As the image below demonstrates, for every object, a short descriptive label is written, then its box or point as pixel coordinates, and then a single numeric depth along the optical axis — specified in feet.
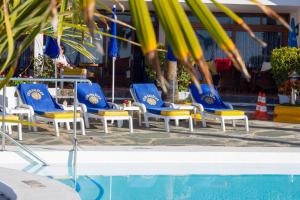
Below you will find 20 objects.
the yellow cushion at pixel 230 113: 39.58
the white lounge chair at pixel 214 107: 39.63
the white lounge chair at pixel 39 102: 36.27
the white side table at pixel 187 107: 42.70
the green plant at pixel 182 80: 57.40
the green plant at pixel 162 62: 55.05
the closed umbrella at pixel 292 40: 56.65
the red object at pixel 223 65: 67.87
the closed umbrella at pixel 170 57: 42.28
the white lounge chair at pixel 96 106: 37.73
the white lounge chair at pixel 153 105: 38.93
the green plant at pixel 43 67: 58.39
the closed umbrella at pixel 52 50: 42.72
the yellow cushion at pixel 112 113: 37.55
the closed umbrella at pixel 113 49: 45.57
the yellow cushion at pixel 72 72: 56.49
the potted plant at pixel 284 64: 50.08
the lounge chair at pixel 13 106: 35.94
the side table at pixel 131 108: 41.11
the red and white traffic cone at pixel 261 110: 49.12
